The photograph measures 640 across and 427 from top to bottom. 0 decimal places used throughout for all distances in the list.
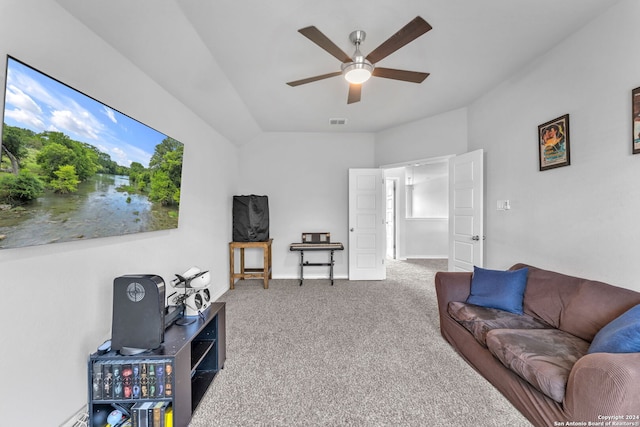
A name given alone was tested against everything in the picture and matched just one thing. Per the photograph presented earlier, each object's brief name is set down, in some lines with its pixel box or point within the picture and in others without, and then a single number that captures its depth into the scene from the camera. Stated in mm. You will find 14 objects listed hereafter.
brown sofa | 1104
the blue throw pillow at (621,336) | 1206
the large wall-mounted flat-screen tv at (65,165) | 1111
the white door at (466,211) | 3100
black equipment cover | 4086
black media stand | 1324
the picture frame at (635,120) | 1695
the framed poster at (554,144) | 2189
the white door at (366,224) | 4477
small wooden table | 3980
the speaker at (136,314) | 1374
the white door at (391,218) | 6488
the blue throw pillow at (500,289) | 2105
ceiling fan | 1592
